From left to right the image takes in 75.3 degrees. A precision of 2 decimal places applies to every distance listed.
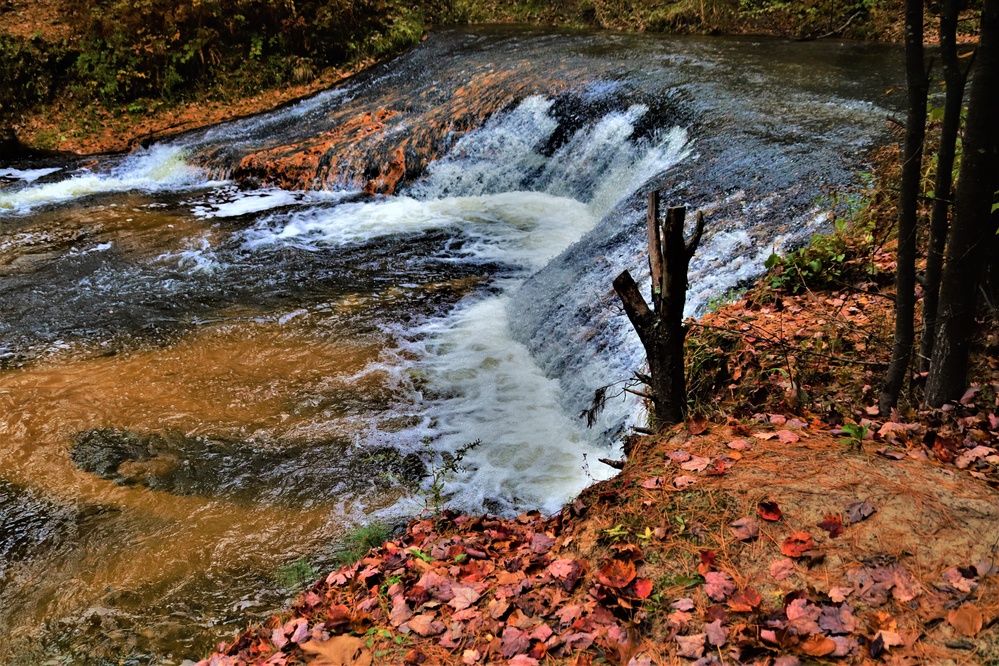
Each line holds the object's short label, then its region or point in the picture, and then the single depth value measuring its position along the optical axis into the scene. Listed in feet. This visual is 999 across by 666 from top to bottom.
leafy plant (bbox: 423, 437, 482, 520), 15.25
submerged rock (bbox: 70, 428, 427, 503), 16.07
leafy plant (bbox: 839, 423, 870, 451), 11.13
